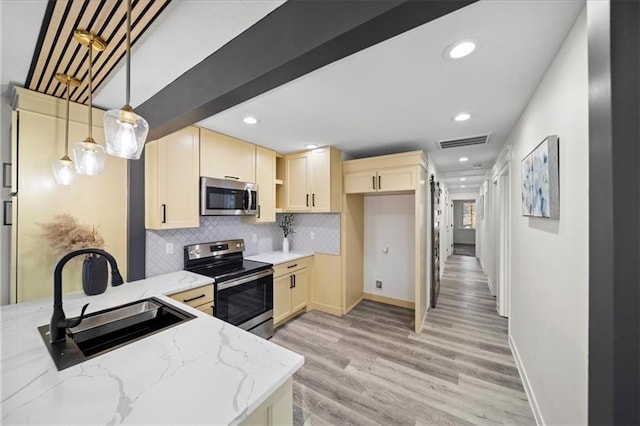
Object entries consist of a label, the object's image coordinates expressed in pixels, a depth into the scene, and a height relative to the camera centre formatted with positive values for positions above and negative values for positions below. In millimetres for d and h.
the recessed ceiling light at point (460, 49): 1274 +913
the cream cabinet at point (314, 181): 3369 +487
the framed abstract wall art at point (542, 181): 1376 +216
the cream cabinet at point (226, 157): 2615 +667
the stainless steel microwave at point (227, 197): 2580 +189
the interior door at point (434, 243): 3848 -486
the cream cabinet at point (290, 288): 3115 -1038
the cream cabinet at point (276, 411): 887 -768
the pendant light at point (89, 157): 1425 +343
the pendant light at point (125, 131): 1023 +373
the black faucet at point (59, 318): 1140 -495
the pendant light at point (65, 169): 1630 +307
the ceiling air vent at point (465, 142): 2951 +936
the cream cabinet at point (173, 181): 2258 +320
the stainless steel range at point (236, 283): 2381 -745
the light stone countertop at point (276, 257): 3193 -614
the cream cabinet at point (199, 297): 2051 -741
